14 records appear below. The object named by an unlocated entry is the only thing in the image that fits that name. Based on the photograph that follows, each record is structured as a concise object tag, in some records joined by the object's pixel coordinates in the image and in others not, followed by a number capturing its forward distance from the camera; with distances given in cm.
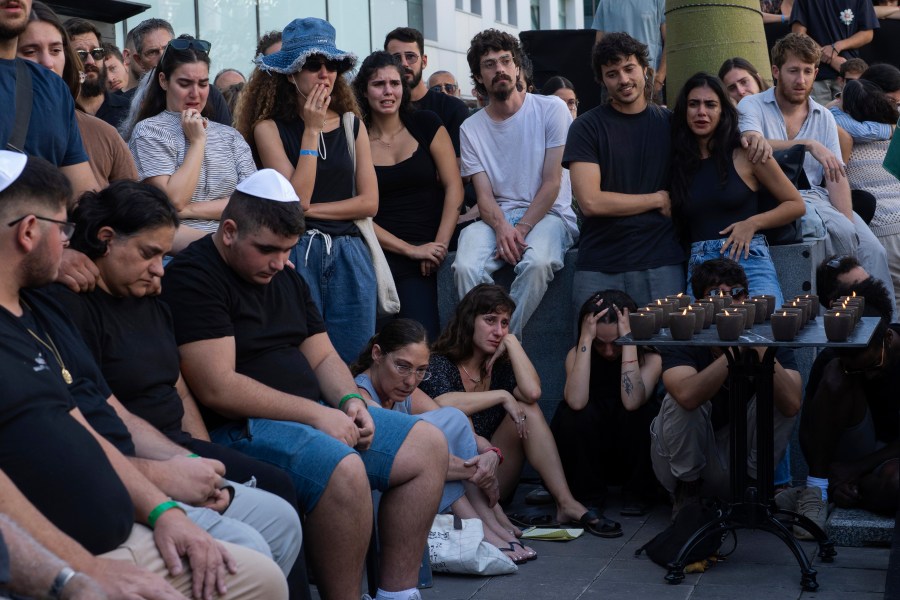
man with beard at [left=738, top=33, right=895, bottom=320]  674
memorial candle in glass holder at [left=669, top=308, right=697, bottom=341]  467
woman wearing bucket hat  584
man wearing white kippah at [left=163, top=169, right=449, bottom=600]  405
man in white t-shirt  652
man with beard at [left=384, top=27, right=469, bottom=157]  710
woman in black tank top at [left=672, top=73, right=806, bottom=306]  609
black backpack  502
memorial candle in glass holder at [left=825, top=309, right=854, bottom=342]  455
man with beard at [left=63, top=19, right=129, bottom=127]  659
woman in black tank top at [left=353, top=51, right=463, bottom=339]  655
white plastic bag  500
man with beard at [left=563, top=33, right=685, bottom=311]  620
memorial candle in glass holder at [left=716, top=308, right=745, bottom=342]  459
